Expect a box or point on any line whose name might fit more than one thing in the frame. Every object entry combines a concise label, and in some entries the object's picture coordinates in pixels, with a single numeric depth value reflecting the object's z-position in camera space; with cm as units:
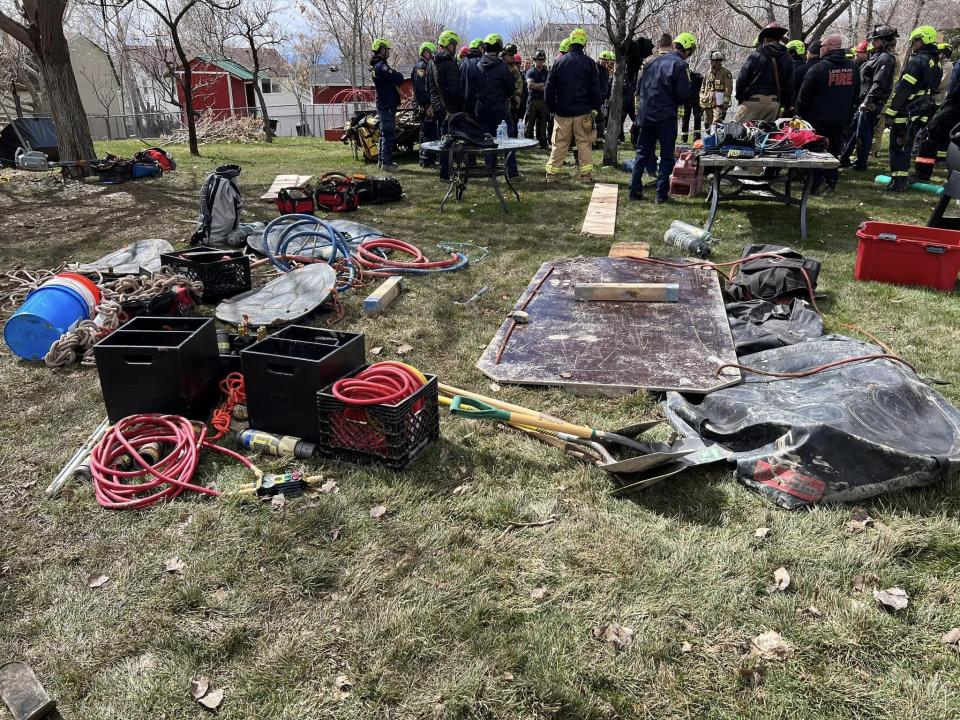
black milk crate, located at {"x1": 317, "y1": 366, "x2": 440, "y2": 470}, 286
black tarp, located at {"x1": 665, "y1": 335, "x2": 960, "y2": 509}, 261
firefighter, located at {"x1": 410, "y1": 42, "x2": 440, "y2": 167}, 1163
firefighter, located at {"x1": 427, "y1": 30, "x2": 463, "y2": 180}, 959
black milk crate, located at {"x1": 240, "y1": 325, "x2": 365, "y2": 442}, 299
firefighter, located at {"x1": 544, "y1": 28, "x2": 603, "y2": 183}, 919
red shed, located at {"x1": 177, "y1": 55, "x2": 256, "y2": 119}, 3584
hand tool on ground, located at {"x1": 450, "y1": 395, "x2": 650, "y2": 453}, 300
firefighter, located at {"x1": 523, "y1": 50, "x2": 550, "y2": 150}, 1306
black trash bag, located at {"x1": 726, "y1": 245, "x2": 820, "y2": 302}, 474
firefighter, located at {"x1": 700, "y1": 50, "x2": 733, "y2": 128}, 1142
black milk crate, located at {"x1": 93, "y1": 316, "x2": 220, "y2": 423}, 310
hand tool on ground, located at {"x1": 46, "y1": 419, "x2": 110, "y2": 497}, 287
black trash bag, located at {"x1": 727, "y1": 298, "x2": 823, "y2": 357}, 407
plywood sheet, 371
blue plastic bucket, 412
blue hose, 565
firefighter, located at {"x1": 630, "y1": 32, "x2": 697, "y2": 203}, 778
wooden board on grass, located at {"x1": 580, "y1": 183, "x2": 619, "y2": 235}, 719
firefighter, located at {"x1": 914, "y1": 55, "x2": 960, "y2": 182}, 829
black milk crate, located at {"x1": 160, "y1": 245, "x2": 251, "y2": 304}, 512
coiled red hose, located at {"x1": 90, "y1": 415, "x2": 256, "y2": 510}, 279
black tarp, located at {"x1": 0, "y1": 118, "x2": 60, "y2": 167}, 1362
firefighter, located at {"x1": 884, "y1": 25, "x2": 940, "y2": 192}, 902
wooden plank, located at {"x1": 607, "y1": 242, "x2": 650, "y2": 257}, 614
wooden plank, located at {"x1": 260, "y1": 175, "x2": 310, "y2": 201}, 996
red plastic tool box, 491
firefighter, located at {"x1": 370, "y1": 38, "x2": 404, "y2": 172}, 1061
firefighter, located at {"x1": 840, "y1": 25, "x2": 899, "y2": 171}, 941
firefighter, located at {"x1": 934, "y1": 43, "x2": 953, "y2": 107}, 1068
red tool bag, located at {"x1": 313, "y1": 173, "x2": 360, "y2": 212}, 848
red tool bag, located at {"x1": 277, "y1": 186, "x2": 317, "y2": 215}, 823
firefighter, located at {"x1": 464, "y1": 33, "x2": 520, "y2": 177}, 939
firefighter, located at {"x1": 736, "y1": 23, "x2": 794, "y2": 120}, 836
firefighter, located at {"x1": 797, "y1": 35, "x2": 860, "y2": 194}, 847
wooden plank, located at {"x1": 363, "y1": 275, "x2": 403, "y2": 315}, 497
